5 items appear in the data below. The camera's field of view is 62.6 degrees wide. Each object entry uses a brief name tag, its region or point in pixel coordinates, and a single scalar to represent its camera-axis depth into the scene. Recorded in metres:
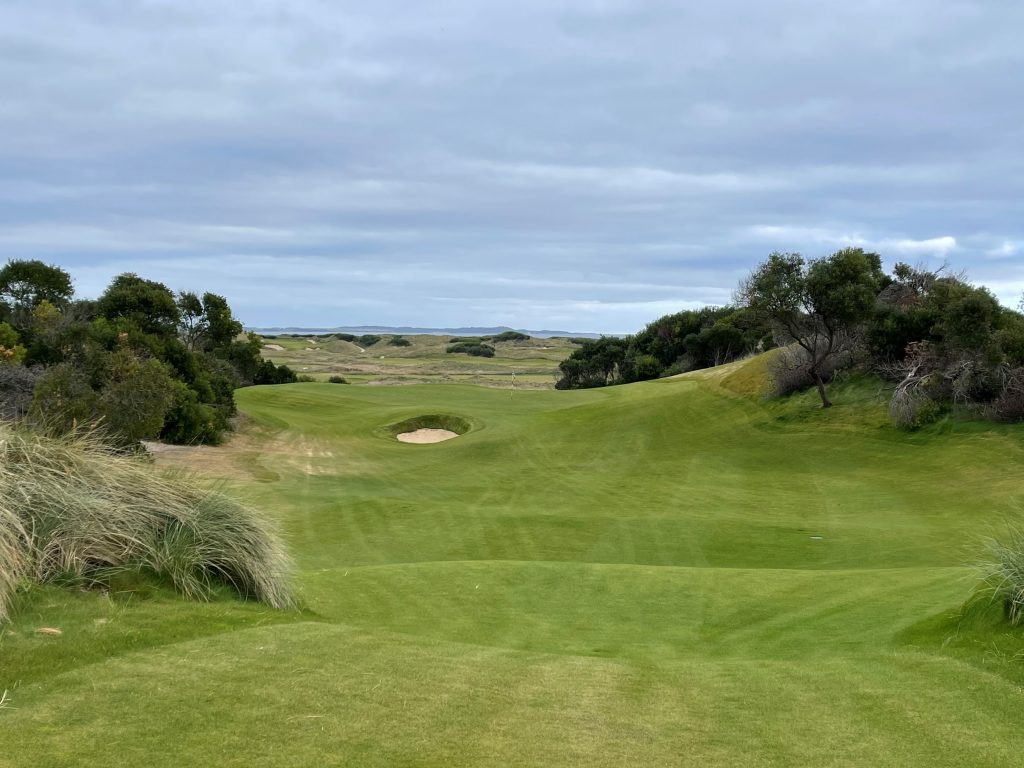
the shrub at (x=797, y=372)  36.09
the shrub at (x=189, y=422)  32.75
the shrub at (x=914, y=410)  28.17
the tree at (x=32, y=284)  47.62
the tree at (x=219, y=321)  44.66
